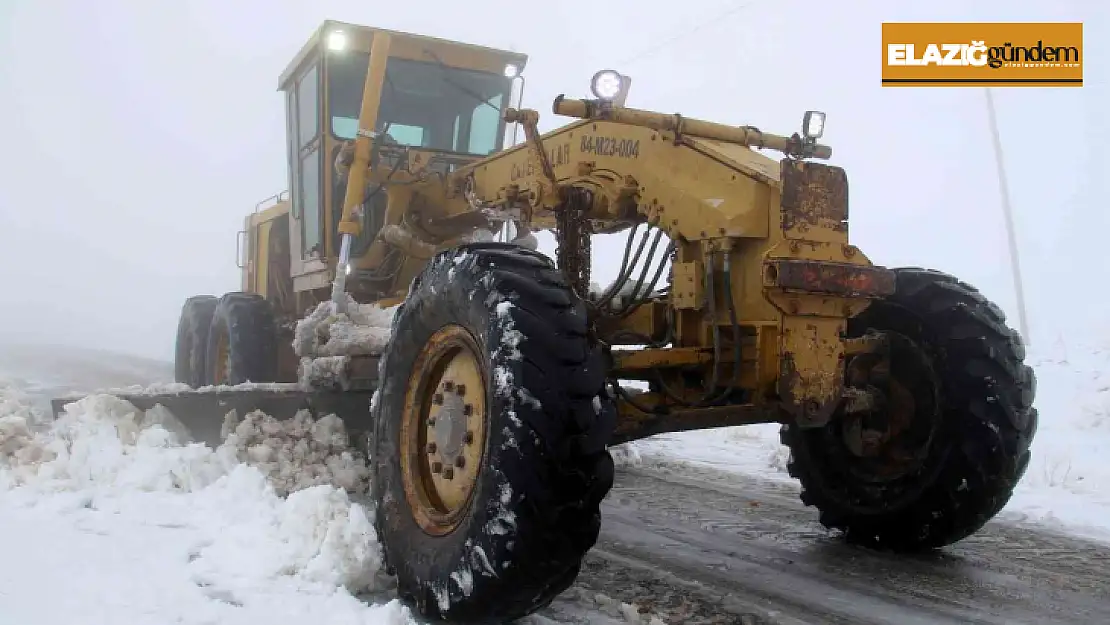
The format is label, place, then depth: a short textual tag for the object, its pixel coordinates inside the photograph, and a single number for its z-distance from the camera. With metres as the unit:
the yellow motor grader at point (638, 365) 3.17
